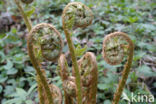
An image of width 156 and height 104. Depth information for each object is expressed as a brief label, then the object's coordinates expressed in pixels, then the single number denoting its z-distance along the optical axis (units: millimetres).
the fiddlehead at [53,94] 389
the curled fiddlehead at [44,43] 342
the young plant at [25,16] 380
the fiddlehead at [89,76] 372
